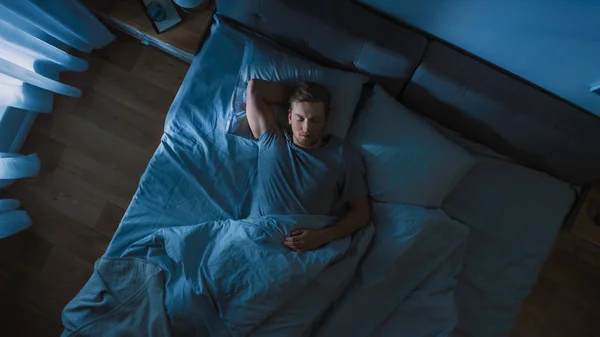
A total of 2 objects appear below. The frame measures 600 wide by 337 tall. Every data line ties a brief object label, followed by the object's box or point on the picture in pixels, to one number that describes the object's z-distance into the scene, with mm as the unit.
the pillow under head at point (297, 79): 1601
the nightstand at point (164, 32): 1759
